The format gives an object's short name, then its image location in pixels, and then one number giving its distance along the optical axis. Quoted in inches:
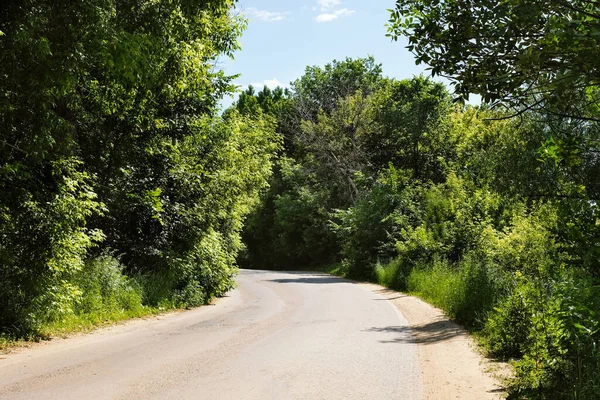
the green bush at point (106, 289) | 523.8
